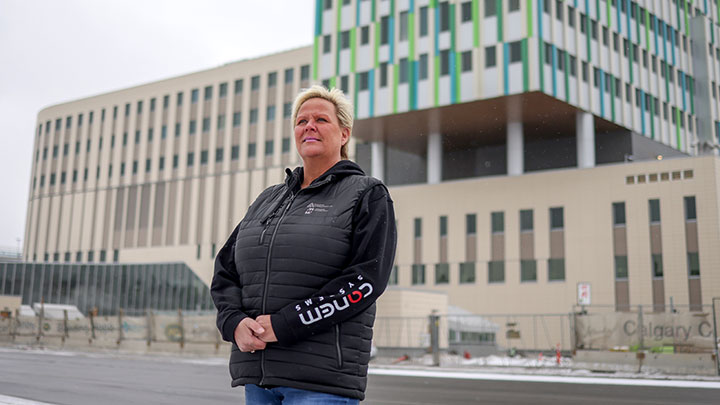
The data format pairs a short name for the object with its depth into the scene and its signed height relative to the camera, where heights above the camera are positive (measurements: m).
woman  2.74 +0.08
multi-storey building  38.66 +11.53
